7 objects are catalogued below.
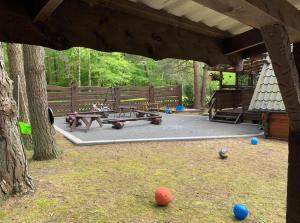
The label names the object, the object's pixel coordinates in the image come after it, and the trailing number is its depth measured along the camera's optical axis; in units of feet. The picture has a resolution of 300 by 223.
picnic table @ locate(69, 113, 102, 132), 27.34
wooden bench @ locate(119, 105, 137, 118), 40.17
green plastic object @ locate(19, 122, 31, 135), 16.73
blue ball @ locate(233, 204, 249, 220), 9.45
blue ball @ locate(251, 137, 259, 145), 21.74
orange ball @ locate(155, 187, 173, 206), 10.47
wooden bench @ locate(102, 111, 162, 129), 28.76
